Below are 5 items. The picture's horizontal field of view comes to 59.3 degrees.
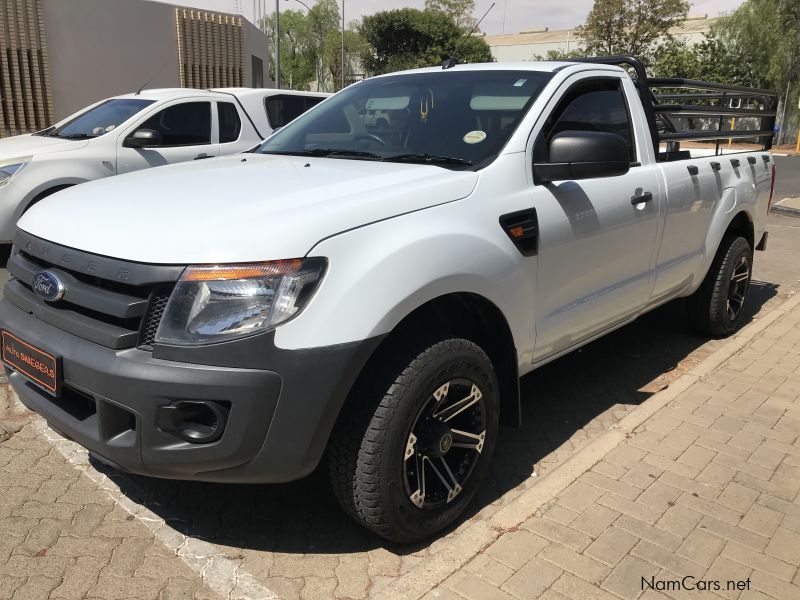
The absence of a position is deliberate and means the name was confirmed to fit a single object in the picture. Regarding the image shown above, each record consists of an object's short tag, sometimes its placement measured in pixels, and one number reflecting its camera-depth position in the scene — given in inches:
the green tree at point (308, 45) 2716.5
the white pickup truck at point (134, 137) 252.8
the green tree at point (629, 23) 1648.6
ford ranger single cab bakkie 86.7
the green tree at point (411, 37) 2289.6
